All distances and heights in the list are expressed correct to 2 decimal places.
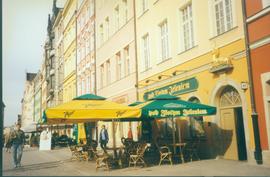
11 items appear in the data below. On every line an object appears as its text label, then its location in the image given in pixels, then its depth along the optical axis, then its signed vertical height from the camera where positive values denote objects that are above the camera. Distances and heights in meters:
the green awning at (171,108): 9.48 +0.50
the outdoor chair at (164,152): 9.96 -1.11
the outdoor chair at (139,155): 9.76 -1.13
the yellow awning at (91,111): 9.05 +0.46
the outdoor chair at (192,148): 10.70 -1.04
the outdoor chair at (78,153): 12.60 -1.29
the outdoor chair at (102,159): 9.49 -1.21
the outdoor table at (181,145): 10.13 -0.86
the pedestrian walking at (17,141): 10.98 -0.56
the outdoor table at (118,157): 9.96 -1.25
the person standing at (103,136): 14.08 -0.61
